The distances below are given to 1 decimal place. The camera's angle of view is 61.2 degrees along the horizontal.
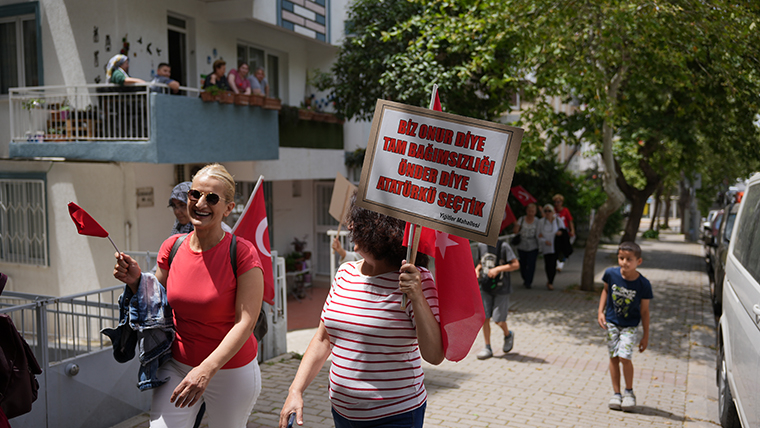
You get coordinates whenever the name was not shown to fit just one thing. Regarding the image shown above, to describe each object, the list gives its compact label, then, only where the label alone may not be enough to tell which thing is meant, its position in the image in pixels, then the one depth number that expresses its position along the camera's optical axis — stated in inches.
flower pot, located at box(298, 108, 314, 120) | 565.6
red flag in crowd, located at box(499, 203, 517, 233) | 462.0
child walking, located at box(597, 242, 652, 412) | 237.8
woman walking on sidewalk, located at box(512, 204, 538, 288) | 518.9
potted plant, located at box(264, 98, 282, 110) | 475.5
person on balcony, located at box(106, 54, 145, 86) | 377.4
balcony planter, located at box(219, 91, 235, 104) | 430.6
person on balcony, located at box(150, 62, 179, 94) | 394.0
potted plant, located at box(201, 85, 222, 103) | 418.3
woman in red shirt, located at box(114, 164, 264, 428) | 130.3
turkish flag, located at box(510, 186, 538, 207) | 582.9
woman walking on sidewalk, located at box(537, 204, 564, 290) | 551.8
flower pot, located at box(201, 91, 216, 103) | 418.0
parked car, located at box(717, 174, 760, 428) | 157.6
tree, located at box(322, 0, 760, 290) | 399.9
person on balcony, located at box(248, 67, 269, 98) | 490.9
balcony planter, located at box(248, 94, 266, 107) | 461.0
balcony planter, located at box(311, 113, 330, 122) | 593.3
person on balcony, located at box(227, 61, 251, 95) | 456.1
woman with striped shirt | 116.0
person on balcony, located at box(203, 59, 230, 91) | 440.5
